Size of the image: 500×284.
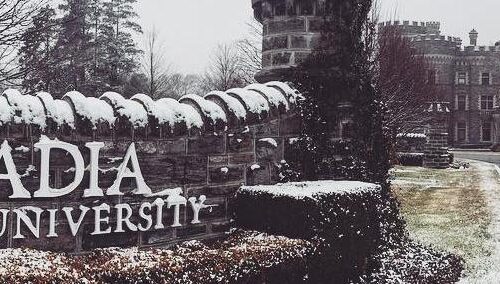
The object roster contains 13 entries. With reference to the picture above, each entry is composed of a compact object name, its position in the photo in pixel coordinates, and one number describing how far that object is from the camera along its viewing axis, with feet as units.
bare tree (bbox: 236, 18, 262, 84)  75.15
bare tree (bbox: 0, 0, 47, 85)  34.17
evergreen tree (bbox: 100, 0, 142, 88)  103.43
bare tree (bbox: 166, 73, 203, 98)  139.13
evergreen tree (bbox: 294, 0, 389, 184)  19.30
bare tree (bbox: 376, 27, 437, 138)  57.77
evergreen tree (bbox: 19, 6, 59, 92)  36.40
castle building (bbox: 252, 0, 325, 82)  20.04
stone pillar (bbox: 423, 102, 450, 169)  82.33
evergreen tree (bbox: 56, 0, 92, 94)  45.61
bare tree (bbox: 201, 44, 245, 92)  109.19
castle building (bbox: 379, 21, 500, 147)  163.84
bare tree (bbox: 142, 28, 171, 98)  91.82
